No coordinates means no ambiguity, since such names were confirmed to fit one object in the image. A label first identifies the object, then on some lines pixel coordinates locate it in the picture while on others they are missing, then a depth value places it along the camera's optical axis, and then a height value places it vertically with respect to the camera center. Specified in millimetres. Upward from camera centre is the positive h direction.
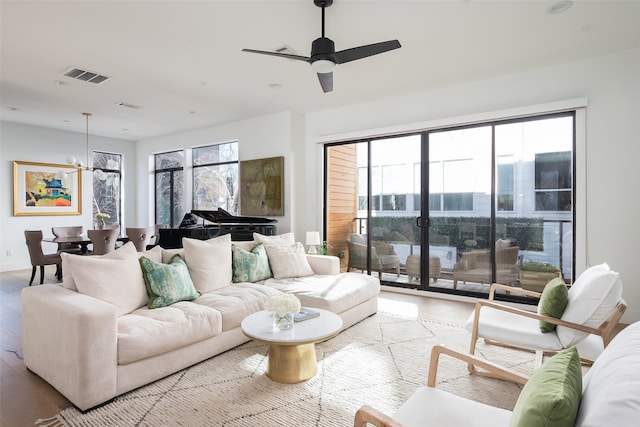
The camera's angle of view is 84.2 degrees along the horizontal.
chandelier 6461 +861
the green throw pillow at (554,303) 2420 -661
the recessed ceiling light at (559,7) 2924 +1693
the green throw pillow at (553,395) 894 -516
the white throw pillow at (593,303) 2242 -615
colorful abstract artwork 7164 +403
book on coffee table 2701 -839
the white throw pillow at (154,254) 3236 -428
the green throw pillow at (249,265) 3811 -633
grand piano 5477 -347
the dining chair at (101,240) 5496 -500
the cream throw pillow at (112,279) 2602 -543
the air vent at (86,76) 4422 +1709
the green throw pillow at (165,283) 2896 -639
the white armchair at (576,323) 2244 -754
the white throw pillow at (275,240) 4330 -406
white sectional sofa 2174 -822
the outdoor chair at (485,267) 4629 -805
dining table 5707 -533
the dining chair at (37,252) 5465 -687
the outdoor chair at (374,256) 5652 -799
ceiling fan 2811 +1248
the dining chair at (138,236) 5938 -478
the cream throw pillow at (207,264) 3393 -555
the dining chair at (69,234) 6127 -501
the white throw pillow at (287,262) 4121 -648
